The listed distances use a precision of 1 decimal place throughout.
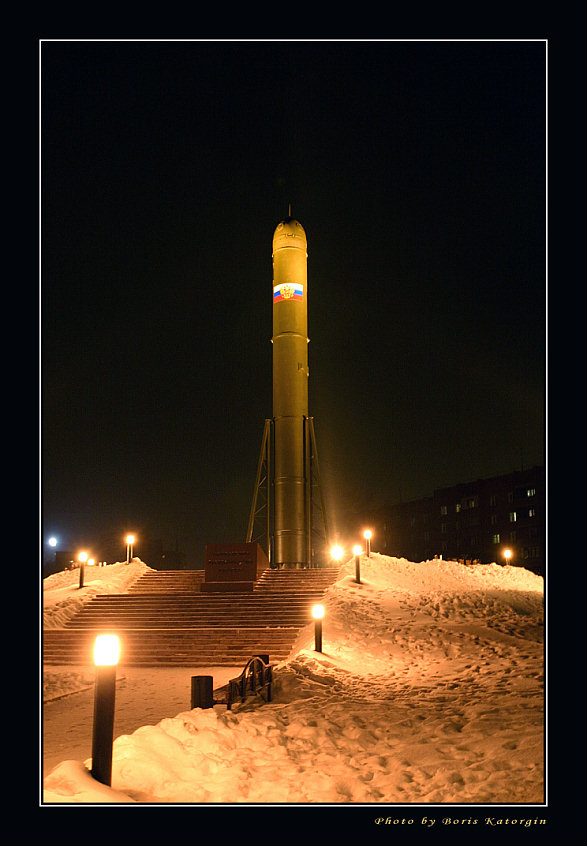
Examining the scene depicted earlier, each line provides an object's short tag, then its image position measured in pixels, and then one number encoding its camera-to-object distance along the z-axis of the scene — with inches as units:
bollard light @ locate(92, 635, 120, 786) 210.4
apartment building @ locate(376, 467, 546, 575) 2384.4
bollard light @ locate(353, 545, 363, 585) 796.6
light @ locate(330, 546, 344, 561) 928.9
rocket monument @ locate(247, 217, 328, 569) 1101.7
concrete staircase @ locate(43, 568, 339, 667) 662.5
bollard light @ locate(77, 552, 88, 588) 886.6
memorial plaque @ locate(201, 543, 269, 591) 876.0
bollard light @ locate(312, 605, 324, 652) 552.7
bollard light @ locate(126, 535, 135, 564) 1042.4
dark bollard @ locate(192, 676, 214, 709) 343.6
